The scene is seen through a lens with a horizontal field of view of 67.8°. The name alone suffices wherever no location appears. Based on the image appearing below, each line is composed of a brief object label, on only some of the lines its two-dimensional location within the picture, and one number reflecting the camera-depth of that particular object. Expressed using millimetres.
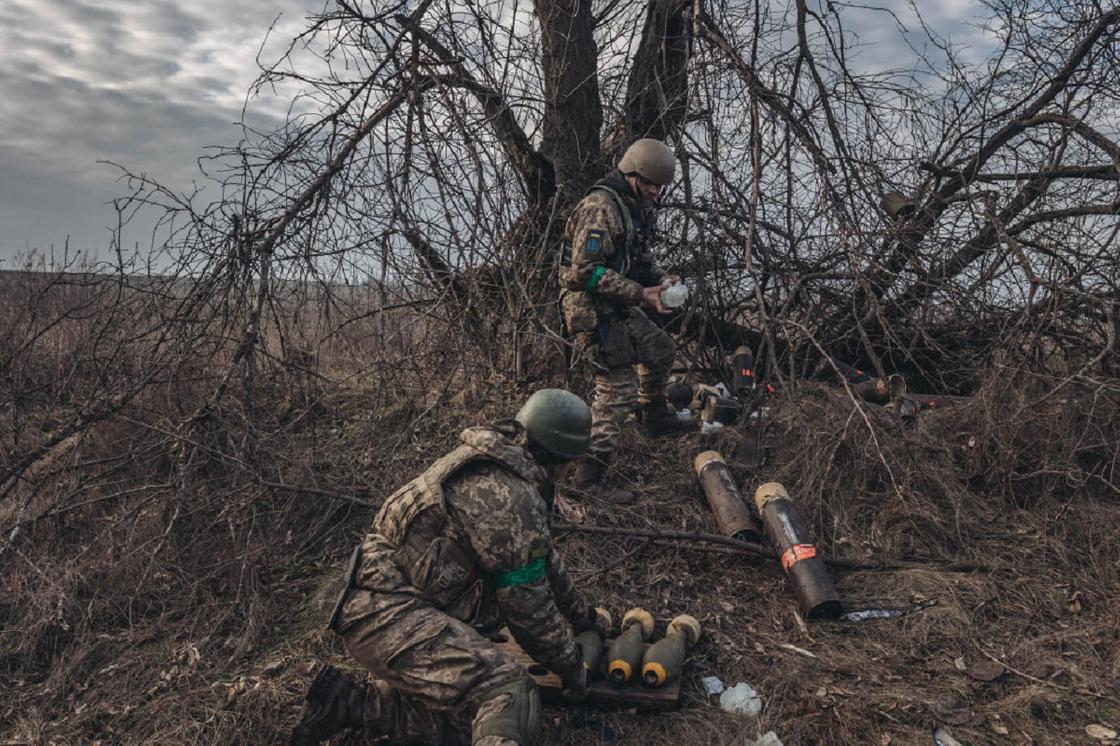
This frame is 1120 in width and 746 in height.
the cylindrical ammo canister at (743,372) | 6441
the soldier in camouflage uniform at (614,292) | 5273
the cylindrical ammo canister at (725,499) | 4770
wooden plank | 3508
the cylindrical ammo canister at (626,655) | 3570
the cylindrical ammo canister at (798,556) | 4211
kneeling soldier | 3070
